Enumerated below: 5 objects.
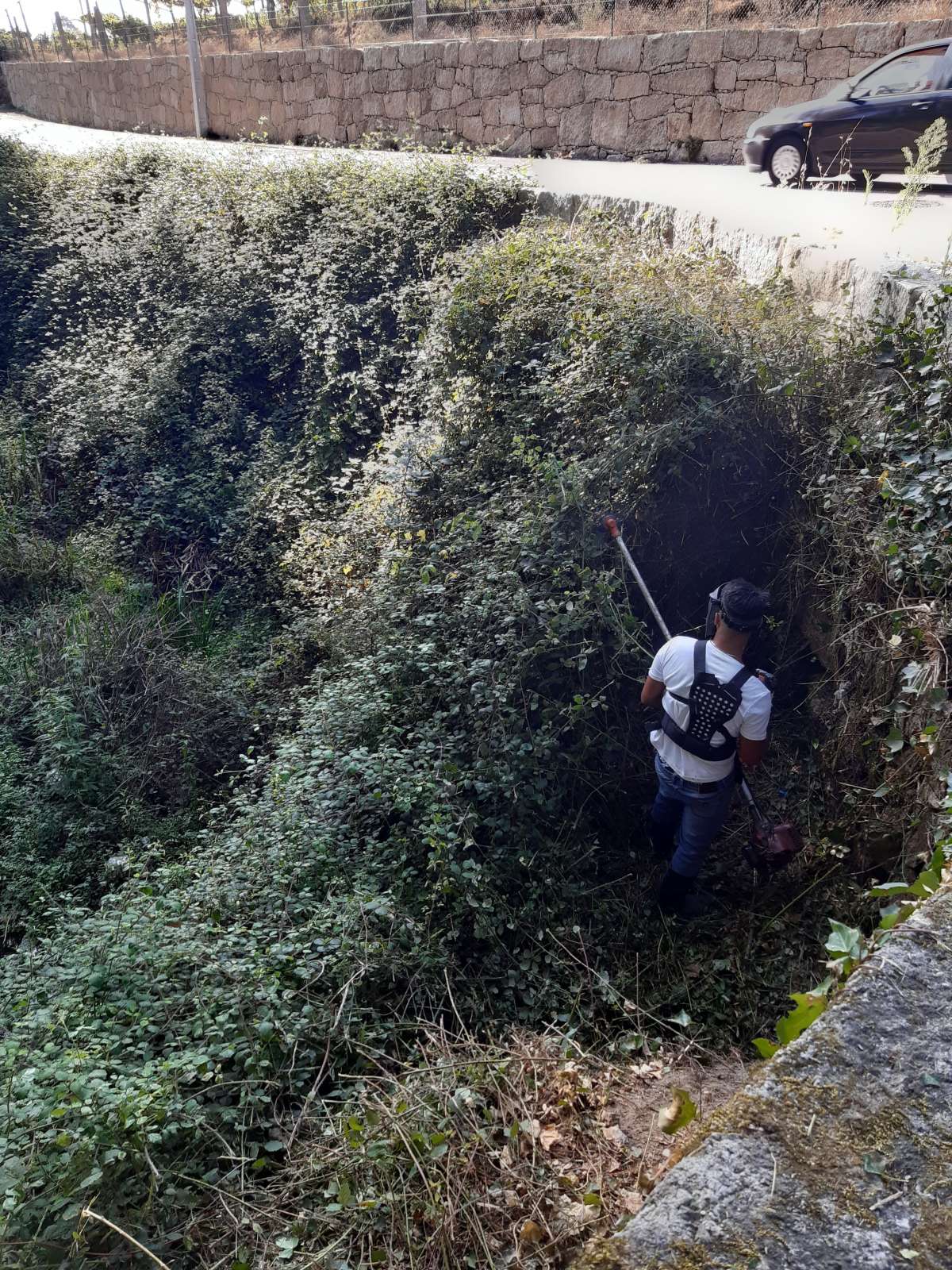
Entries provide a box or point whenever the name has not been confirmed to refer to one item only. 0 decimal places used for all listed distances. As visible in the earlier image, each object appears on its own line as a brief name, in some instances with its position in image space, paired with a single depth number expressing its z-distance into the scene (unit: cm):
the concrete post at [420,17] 1748
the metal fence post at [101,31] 2873
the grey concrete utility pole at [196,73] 2038
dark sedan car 941
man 400
